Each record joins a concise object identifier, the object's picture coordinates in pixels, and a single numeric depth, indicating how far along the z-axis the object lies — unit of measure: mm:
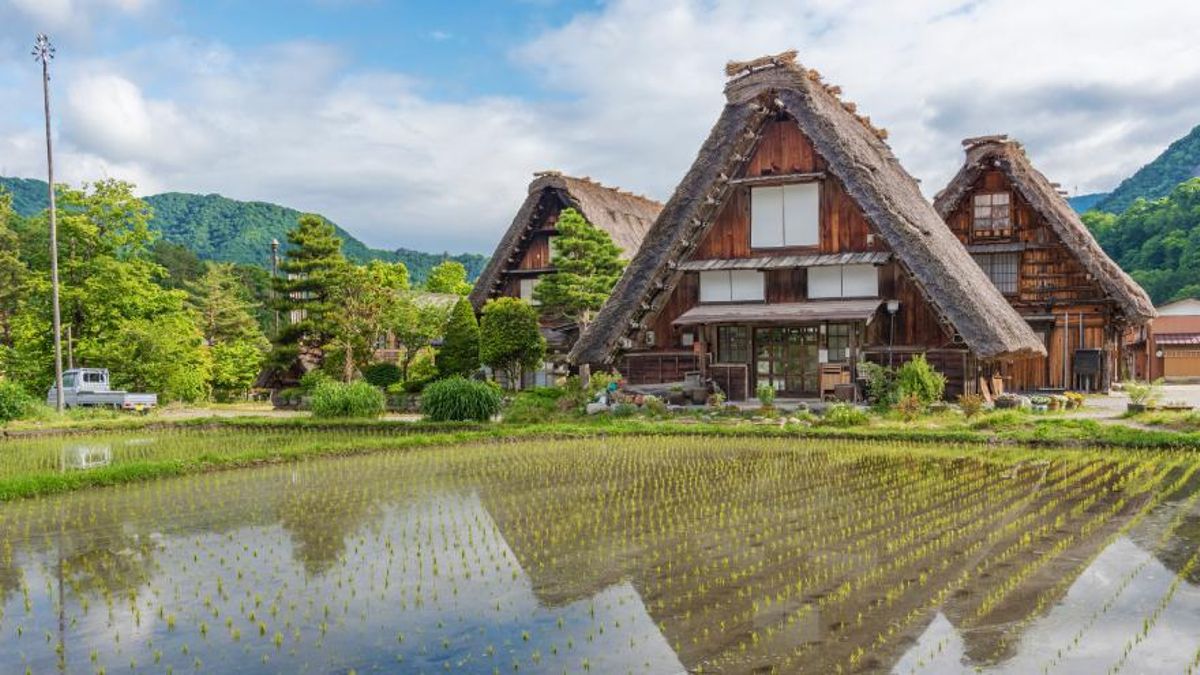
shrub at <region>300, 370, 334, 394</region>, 27806
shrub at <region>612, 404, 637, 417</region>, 19719
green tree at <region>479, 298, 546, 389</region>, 25922
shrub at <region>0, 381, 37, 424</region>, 23047
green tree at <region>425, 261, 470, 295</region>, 52062
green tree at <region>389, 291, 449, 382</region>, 28812
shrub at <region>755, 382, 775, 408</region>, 19047
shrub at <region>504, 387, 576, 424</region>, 19719
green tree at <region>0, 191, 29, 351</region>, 39188
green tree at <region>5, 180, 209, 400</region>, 28125
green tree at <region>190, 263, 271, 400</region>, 32438
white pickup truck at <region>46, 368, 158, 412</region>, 26031
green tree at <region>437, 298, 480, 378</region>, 27969
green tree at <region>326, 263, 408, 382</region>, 28672
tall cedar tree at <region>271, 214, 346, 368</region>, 29797
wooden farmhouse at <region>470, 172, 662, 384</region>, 30438
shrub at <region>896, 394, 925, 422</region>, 17250
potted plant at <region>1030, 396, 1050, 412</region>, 18203
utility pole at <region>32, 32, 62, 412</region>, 25000
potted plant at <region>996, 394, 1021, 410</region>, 18422
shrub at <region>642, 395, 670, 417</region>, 19703
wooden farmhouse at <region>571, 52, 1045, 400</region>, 20547
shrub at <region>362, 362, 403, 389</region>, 28688
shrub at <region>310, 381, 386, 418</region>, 21172
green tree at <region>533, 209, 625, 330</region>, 26938
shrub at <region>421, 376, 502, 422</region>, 19672
